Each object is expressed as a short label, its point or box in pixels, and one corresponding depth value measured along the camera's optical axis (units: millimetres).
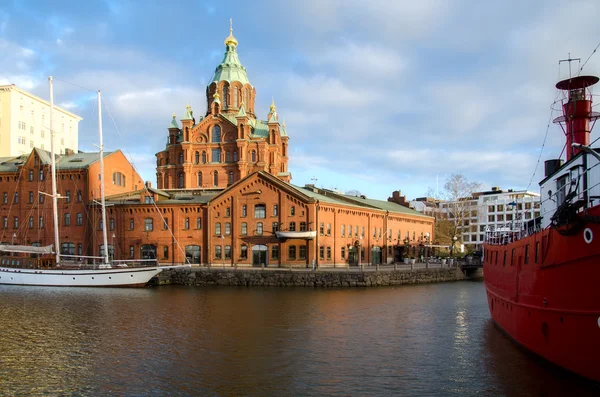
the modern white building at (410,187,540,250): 126150
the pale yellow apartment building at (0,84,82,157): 116438
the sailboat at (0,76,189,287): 56812
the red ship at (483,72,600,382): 17672
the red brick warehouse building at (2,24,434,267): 65500
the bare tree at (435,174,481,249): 88312
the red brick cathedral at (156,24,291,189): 84688
